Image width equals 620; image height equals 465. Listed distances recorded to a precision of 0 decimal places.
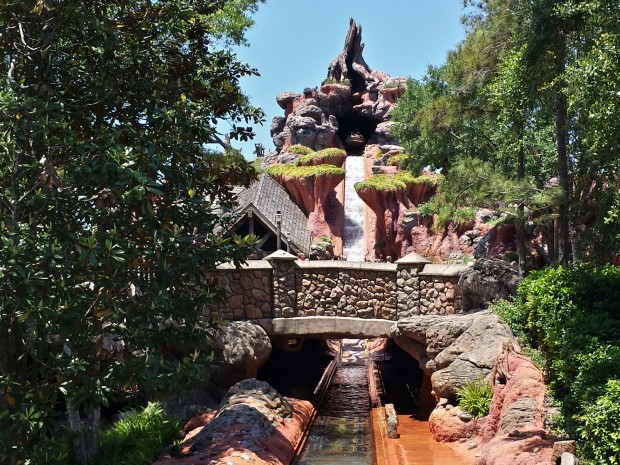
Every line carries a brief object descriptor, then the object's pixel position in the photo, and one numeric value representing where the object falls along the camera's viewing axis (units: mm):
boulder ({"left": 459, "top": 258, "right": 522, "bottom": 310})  16000
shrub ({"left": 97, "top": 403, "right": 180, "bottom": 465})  11375
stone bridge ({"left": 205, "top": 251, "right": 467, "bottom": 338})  17594
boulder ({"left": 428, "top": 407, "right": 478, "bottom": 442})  12031
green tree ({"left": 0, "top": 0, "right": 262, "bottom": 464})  7879
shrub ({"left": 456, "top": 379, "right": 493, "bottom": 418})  12047
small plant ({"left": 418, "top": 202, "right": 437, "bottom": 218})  33525
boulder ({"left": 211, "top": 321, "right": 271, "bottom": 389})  16094
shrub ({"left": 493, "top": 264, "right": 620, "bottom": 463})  7238
